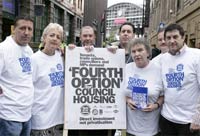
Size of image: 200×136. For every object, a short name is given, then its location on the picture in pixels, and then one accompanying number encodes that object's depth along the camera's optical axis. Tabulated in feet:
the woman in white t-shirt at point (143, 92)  6.98
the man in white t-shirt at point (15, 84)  6.80
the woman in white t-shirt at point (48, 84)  7.16
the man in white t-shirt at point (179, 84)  6.66
